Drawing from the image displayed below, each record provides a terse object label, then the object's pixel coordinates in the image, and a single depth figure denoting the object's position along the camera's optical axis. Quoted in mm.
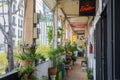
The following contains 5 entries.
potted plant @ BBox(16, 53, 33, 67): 2785
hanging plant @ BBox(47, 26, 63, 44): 5379
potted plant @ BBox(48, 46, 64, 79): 4306
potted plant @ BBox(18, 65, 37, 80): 2668
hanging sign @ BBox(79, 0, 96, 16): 4516
